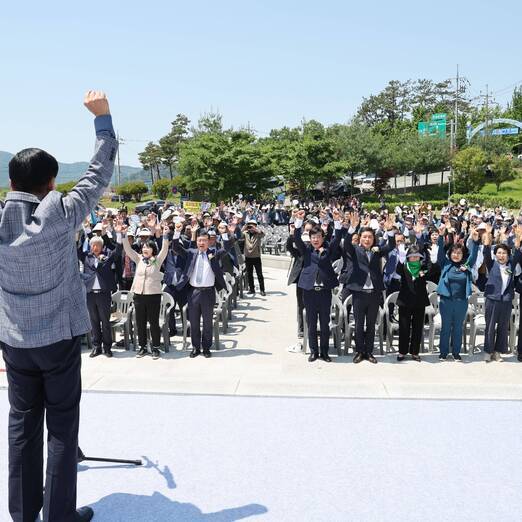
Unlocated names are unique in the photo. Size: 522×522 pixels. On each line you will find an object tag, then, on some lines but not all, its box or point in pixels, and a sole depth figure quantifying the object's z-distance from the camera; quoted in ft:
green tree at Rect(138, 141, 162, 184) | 296.30
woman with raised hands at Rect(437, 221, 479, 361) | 25.04
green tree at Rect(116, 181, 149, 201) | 216.58
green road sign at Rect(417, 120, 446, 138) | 221.89
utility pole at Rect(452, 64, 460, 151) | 189.22
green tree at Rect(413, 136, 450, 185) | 174.32
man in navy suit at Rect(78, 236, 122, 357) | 26.71
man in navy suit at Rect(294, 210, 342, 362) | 25.11
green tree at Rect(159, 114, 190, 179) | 284.82
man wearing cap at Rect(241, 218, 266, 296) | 42.88
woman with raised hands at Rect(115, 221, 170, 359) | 26.03
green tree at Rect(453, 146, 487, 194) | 159.22
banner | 86.94
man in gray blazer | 9.74
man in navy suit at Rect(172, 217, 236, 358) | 26.48
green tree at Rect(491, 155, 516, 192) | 161.48
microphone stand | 14.20
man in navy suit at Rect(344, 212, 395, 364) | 25.30
